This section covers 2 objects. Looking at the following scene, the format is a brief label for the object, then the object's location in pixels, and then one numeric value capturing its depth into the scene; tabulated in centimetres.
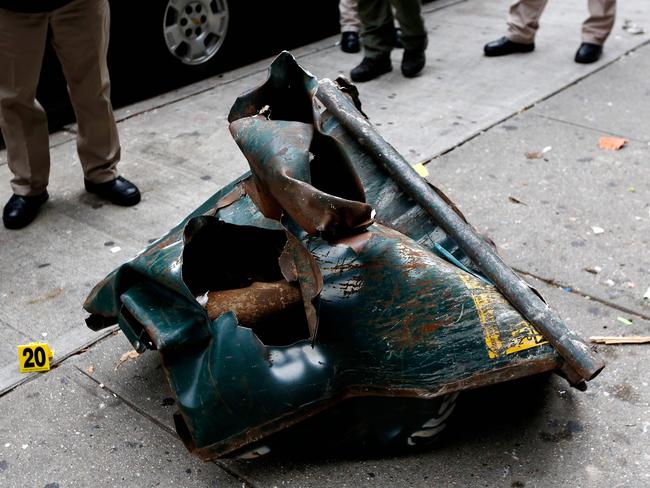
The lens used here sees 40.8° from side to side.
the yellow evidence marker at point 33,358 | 312
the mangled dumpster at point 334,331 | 238
